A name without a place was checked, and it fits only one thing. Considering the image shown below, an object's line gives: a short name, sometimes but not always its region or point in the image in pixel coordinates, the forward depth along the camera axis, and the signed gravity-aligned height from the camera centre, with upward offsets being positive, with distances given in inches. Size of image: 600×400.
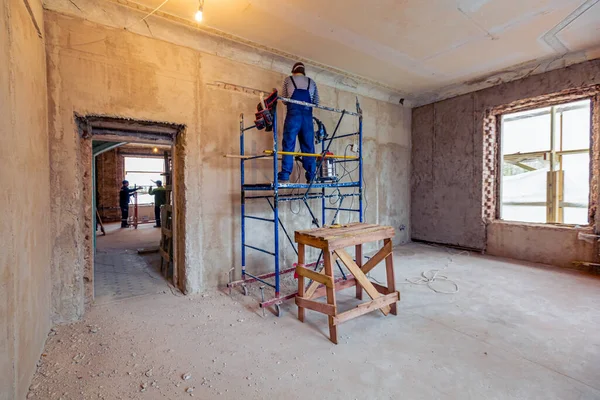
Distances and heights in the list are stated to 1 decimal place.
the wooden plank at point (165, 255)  147.7 -33.4
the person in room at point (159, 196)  273.0 -2.8
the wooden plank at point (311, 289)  106.3 -36.6
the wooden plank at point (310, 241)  92.4 -16.5
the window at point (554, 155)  209.3 +27.0
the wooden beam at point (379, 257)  106.3 -24.7
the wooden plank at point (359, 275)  98.8 -29.1
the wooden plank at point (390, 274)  106.3 -30.5
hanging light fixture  97.5 +65.2
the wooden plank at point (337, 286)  110.3 -37.3
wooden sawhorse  91.5 -27.9
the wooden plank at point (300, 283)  102.7 -32.5
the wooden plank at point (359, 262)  120.4 -30.3
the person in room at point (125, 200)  360.5 -8.5
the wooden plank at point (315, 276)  91.7 -27.9
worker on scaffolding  126.7 +36.3
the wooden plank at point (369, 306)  89.8 -38.7
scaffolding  112.3 -0.7
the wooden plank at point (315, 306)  90.4 -37.8
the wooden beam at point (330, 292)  88.9 -31.8
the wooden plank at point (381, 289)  109.5 -37.4
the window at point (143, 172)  431.5 +32.4
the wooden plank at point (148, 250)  208.2 -41.8
